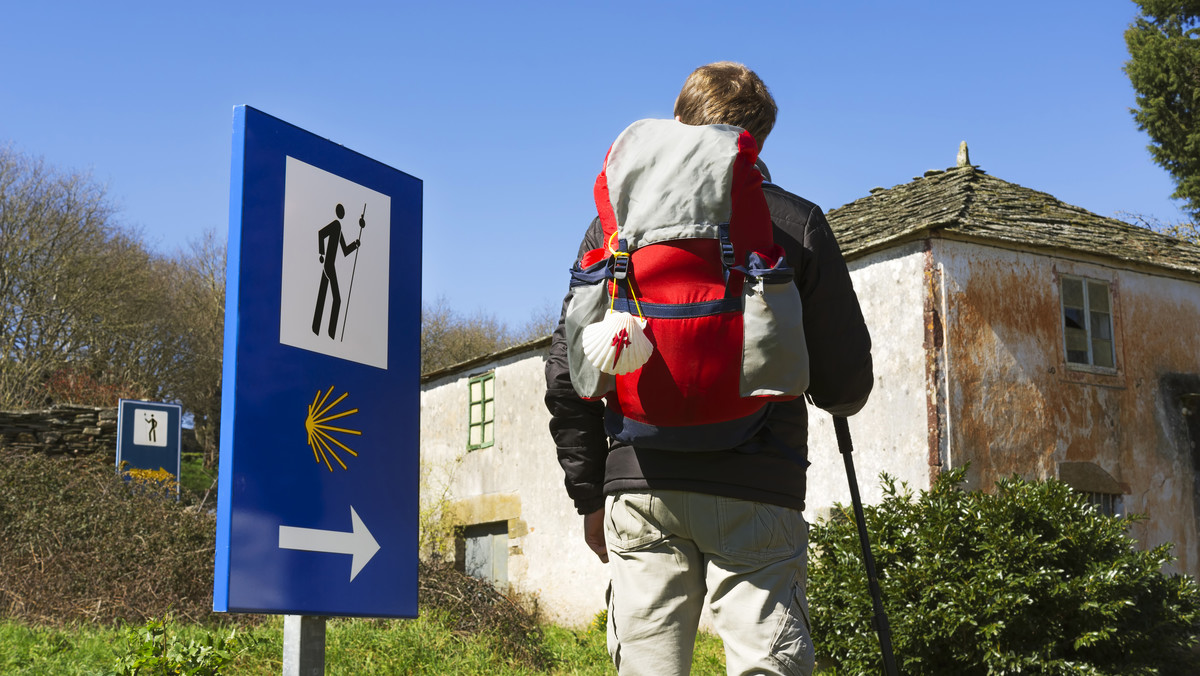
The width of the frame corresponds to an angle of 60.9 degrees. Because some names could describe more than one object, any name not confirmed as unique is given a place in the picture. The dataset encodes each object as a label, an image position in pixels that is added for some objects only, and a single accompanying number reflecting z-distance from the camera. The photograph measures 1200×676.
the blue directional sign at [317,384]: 2.97
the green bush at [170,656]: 4.64
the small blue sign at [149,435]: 13.20
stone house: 10.27
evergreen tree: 20.81
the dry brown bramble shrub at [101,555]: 8.48
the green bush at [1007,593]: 7.48
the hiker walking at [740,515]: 2.12
